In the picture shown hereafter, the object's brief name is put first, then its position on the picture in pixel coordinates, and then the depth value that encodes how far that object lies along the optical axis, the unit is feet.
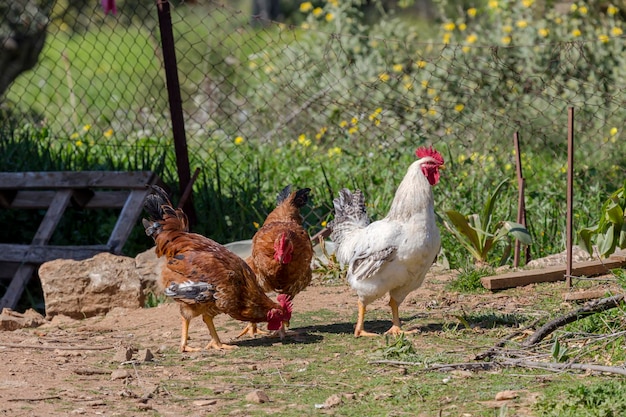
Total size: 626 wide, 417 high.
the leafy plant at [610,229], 33.76
